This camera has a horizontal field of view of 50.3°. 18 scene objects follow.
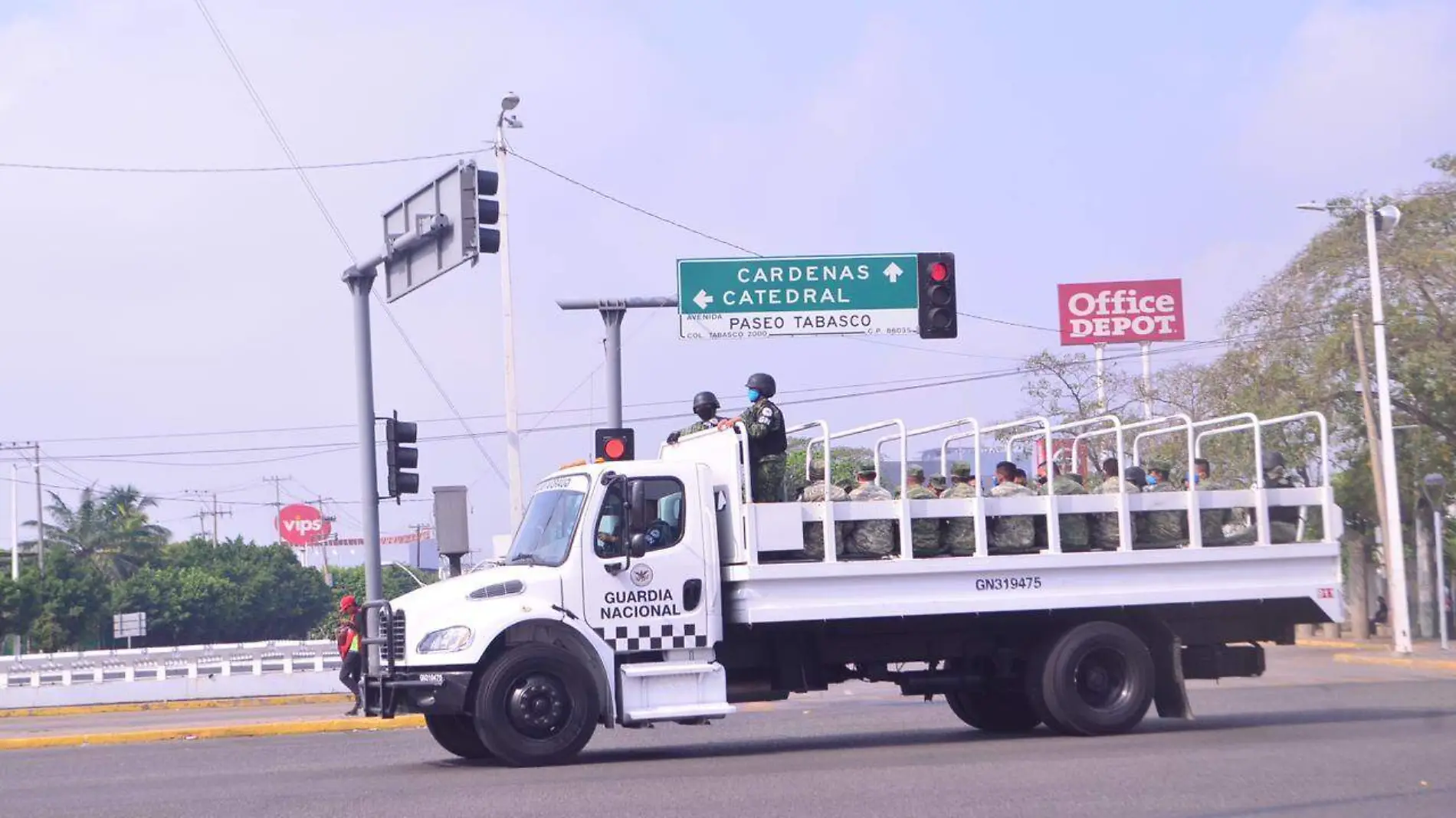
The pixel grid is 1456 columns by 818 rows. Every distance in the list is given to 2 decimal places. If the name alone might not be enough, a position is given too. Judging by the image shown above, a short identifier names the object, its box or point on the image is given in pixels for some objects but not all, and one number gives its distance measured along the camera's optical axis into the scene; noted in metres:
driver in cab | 12.92
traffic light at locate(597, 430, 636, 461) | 13.89
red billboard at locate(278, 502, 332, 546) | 94.88
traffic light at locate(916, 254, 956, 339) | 18.73
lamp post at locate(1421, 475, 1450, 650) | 30.67
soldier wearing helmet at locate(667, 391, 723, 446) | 14.31
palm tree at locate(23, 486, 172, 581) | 78.44
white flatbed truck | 12.47
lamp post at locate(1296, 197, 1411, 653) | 28.44
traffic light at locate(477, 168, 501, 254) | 15.89
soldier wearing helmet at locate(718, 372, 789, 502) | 13.30
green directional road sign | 20.08
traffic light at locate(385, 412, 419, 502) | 18.20
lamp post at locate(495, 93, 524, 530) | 29.20
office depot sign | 49.34
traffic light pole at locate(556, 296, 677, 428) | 20.47
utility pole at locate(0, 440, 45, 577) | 67.62
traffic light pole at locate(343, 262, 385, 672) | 18.66
